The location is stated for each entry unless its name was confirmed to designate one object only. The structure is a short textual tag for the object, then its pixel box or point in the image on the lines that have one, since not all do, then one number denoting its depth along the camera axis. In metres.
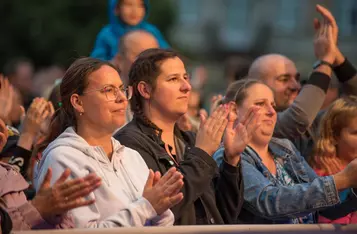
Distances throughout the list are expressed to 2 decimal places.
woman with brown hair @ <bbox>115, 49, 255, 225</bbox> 10.37
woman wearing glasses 9.46
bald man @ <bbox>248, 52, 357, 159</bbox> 12.65
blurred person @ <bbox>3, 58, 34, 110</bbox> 19.95
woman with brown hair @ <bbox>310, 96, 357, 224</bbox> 12.33
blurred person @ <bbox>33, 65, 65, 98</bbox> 23.50
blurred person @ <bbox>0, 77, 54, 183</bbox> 12.16
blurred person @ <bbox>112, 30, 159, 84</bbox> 13.59
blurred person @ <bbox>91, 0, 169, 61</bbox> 15.40
